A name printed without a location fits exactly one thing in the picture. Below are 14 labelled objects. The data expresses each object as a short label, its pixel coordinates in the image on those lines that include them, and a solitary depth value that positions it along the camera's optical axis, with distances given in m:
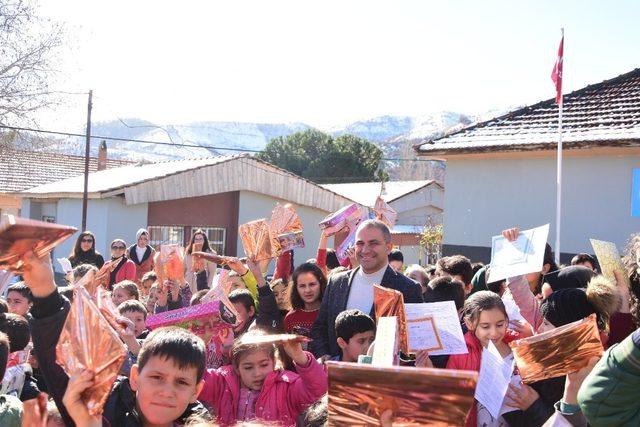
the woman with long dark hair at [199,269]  8.73
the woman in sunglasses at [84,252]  10.22
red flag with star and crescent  12.20
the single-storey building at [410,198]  37.03
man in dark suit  4.91
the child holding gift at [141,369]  2.63
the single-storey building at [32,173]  28.52
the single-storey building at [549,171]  11.88
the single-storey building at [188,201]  22.39
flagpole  10.67
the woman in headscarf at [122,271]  9.12
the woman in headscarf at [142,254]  11.13
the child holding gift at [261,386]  3.80
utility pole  22.15
